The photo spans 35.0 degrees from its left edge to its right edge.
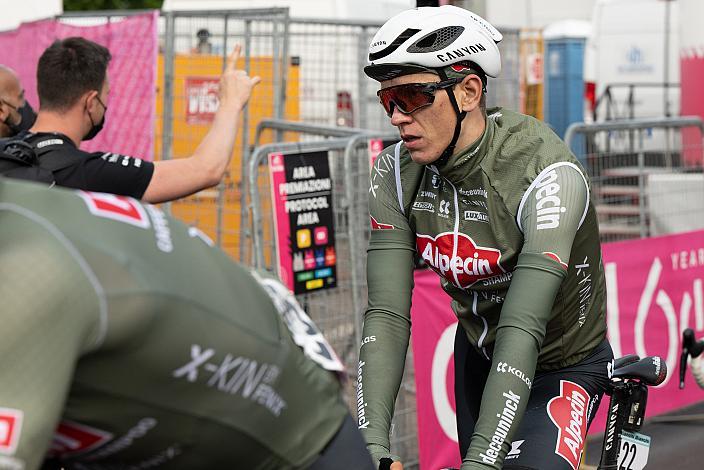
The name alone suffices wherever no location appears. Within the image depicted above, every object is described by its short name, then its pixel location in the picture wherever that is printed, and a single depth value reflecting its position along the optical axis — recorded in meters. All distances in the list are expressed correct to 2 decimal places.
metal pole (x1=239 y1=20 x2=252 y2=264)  7.61
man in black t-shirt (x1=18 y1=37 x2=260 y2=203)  4.11
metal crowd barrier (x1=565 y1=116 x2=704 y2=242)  8.09
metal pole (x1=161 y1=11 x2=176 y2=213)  9.20
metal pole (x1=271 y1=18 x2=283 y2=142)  8.71
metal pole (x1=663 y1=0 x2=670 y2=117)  17.91
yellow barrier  8.28
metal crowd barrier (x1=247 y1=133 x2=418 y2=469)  6.23
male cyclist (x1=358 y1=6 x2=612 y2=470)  3.06
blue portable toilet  20.48
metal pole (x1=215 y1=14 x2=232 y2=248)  8.17
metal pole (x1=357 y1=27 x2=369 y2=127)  10.16
